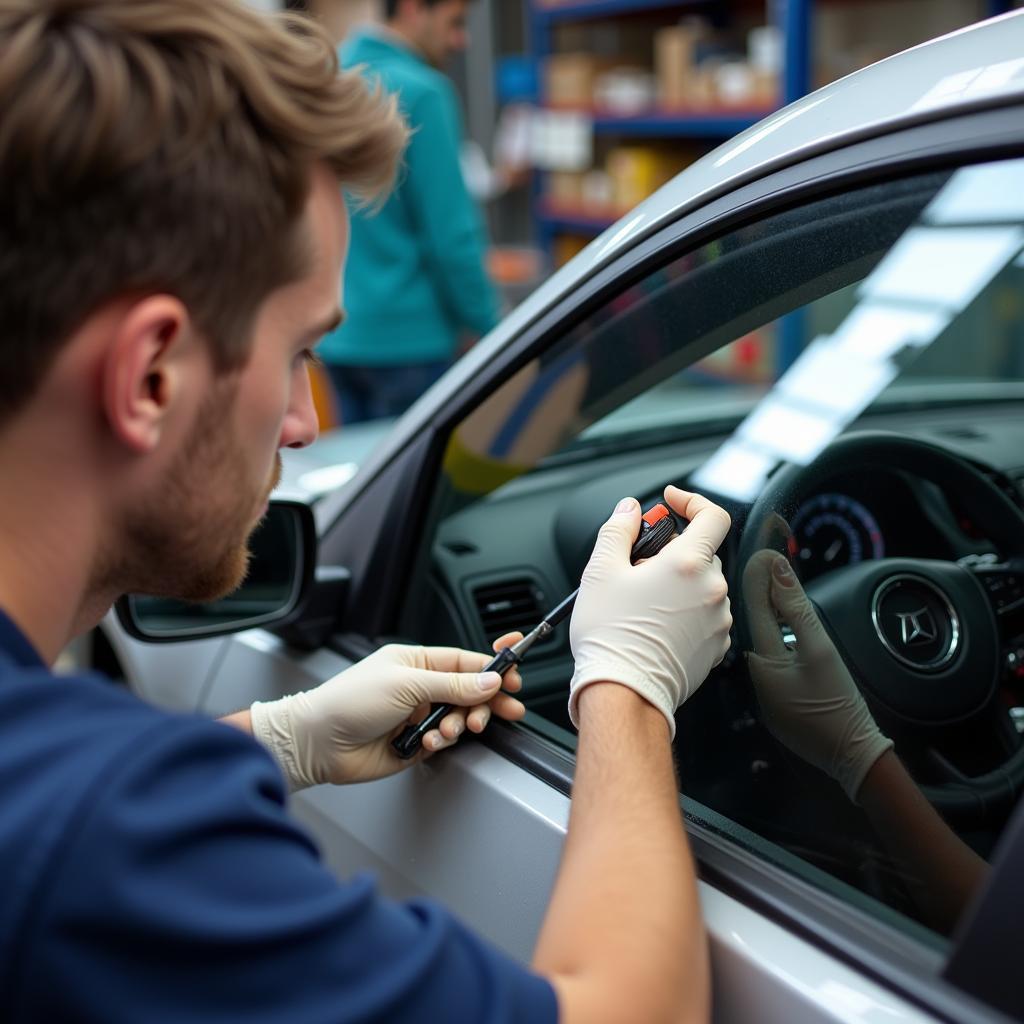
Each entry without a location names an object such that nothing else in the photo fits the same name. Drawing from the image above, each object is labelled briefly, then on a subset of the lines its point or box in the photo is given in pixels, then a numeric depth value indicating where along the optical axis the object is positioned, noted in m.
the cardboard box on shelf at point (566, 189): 6.27
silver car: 0.91
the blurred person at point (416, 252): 3.45
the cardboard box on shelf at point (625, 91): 5.52
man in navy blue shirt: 0.69
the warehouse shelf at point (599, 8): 5.23
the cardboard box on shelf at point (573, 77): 5.86
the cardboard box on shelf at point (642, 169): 5.50
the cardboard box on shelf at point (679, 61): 5.07
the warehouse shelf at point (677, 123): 4.74
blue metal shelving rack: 4.05
